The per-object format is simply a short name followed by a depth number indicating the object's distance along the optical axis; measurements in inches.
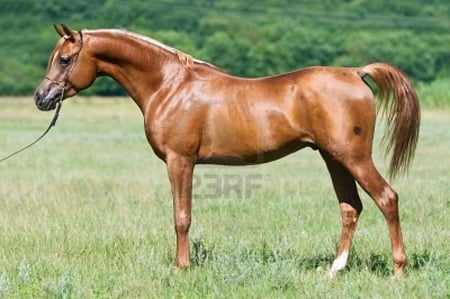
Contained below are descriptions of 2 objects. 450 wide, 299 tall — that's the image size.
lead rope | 657.0
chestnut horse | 613.0
